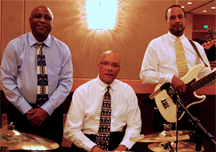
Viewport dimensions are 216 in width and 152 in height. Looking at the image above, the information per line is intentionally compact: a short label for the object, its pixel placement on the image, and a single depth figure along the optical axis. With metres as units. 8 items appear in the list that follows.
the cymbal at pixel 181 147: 1.91
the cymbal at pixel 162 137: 1.83
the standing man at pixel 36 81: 2.56
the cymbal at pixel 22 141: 1.53
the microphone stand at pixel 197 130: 1.43
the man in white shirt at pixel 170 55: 3.04
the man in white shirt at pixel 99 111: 2.50
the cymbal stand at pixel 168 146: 1.86
